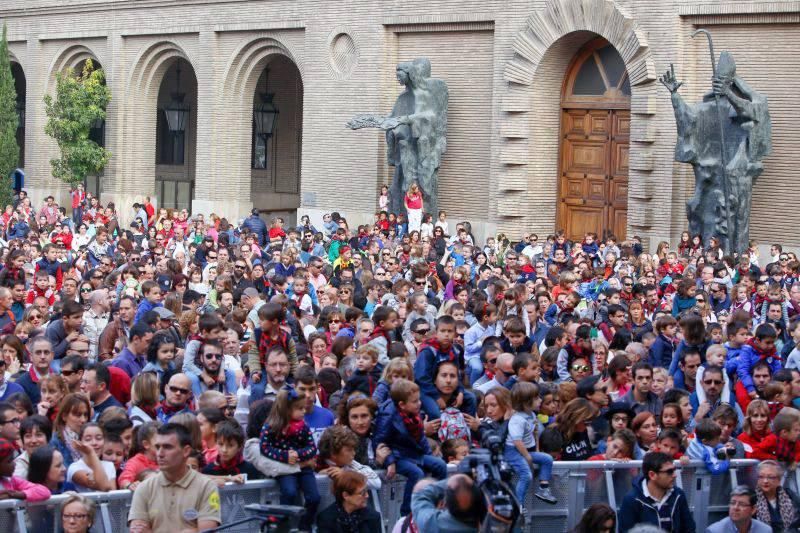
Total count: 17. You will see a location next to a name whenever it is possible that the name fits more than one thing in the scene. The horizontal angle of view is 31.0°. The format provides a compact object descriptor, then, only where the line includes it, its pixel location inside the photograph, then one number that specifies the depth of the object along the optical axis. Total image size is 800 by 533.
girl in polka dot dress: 8.38
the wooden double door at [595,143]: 26.41
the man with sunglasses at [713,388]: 11.02
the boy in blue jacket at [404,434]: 8.88
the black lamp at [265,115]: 35.41
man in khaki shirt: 7.40
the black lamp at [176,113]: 36.28
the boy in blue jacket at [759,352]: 11.62
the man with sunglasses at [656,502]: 8.80
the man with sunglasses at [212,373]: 10.75
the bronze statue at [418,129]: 27.62
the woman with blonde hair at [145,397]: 9.55
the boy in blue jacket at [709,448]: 9.52
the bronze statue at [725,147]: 22.44
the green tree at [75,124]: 35.59
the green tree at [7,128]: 36.50
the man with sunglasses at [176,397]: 9.54
